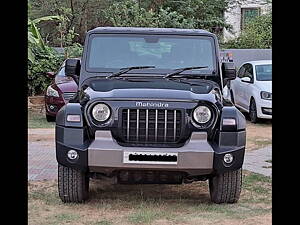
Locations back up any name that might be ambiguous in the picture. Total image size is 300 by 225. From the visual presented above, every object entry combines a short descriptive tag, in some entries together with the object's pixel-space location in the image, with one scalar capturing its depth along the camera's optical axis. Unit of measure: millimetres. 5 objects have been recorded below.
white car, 13234
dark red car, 13281
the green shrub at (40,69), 17109
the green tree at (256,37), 23875
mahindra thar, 5613
